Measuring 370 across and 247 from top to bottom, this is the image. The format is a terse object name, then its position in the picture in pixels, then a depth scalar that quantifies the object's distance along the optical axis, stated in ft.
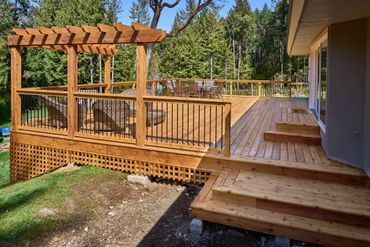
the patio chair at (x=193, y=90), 38.75
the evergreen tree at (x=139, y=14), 105.09
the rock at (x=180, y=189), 17.01
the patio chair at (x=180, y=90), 39.93
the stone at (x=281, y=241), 11.22
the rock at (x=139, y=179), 17.81
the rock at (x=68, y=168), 19.51
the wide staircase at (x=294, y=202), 10.83
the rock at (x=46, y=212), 13.69
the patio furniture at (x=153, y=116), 22.39
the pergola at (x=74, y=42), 17.37
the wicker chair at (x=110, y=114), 19.85
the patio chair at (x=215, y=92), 40.70
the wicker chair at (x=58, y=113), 21.33
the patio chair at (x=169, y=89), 40.93
